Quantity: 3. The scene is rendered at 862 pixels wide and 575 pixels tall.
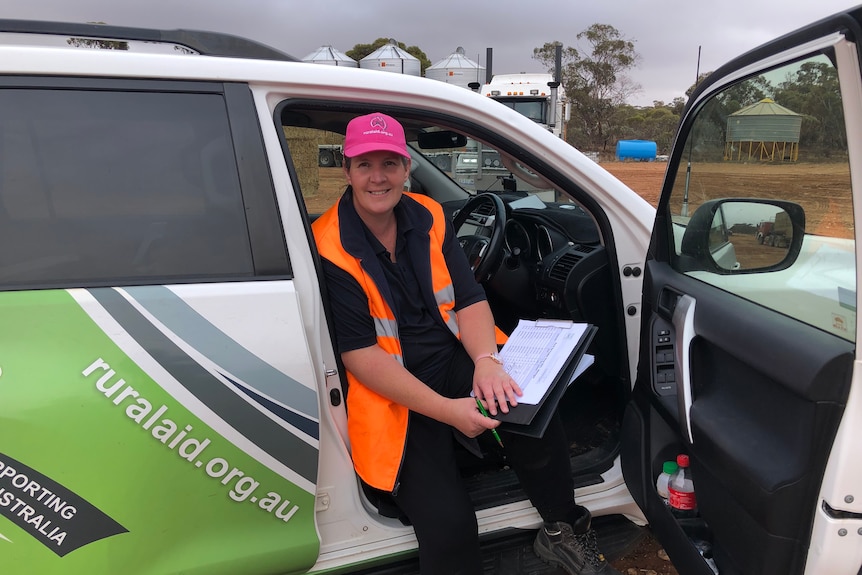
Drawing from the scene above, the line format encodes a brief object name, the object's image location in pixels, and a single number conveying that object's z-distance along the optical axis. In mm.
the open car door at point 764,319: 1124
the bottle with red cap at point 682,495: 1700
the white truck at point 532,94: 13945
